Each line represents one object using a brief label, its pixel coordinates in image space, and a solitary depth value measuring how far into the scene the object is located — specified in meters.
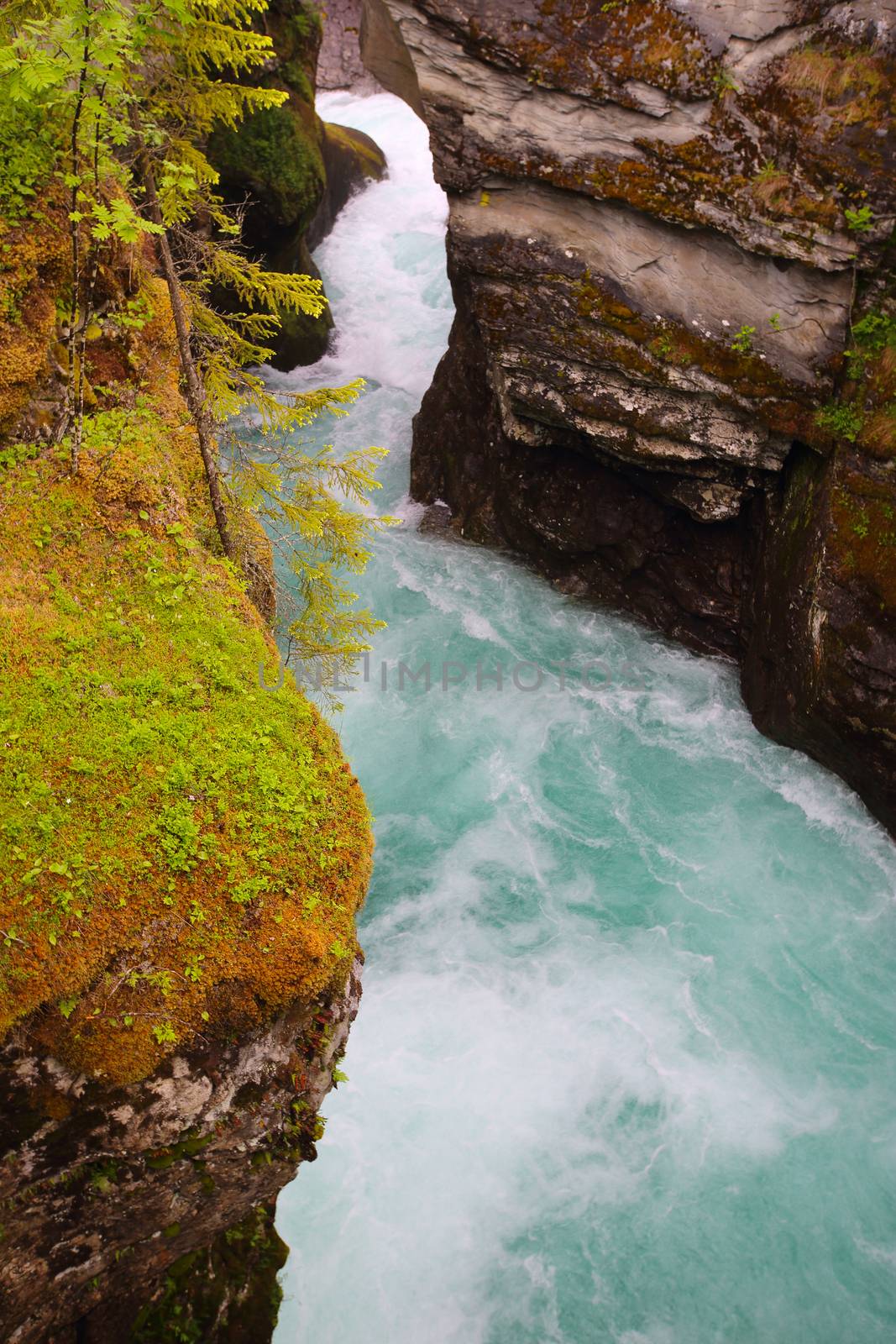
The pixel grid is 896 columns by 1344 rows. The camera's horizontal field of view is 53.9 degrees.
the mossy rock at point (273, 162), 18.58
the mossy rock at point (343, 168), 25.59
